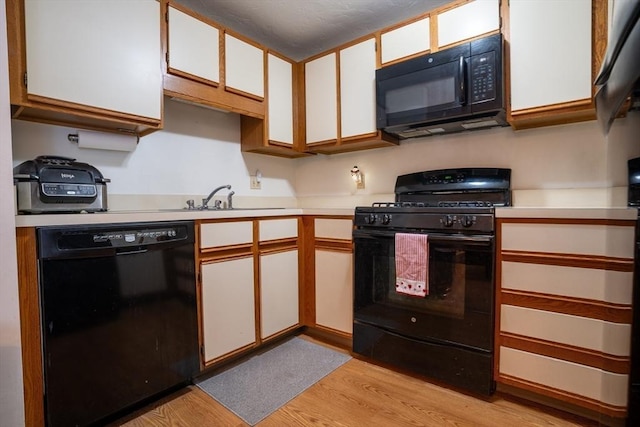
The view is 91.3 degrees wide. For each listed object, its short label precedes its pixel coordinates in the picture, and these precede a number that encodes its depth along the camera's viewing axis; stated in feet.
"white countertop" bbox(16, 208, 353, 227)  3.74
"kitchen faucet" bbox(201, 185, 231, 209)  6.88
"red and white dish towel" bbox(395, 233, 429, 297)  5.39
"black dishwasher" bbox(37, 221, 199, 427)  3.86
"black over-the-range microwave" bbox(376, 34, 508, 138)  5.45
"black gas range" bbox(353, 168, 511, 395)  4.97
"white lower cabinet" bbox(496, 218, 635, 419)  3.95
